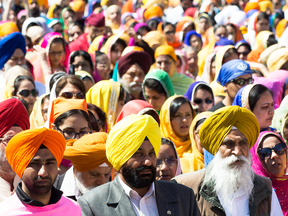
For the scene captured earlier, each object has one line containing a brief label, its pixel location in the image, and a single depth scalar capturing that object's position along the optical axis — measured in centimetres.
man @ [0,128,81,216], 600
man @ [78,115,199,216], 626
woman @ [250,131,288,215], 862
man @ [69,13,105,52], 2076
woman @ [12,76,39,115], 1173
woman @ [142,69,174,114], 1232
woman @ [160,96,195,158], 1070
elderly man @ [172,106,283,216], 713
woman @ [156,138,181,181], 870
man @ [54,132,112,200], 780
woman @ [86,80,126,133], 1148
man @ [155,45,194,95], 1562
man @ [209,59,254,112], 1194
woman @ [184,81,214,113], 1251
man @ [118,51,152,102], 1348
